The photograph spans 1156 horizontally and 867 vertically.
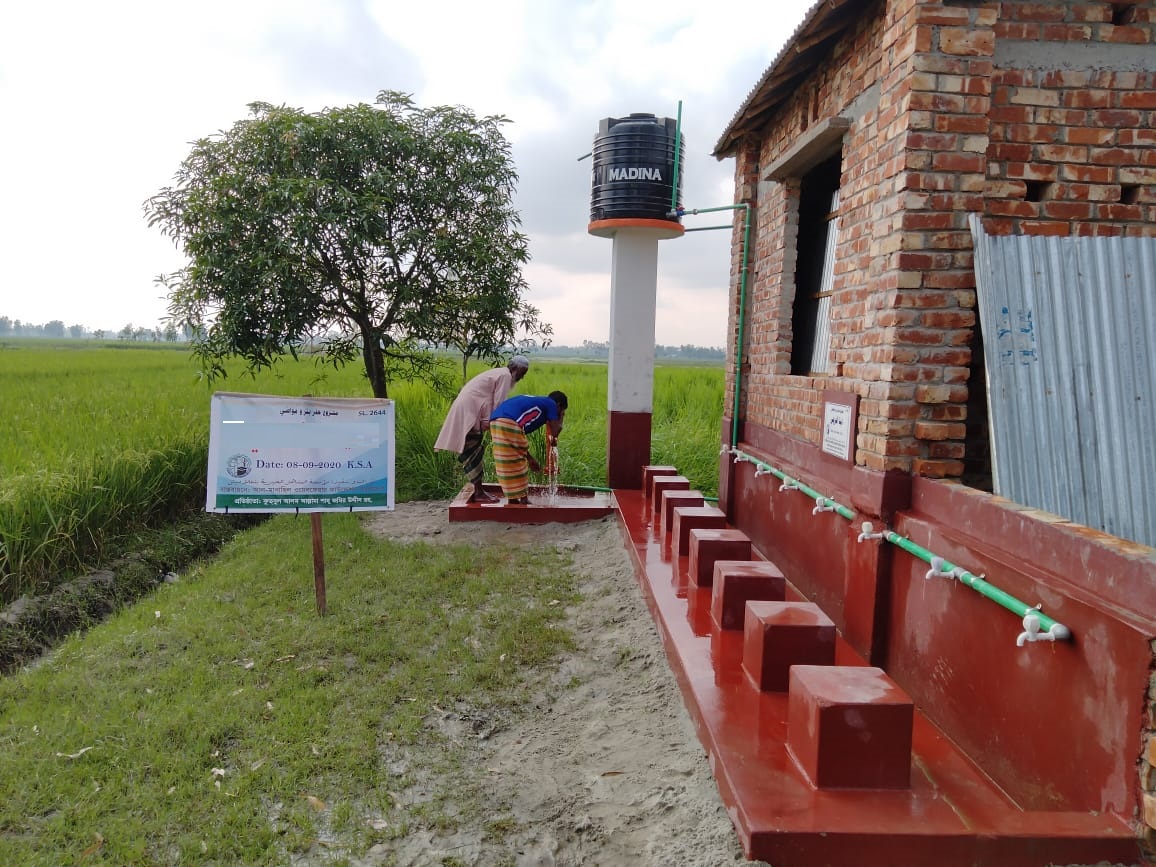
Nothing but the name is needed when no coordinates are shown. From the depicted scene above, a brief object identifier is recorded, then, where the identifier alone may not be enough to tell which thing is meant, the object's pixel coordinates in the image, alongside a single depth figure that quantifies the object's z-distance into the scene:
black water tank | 7.23
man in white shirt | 7.30
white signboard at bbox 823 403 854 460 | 3.96
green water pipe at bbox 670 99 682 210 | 7.18
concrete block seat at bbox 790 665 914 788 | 2.39
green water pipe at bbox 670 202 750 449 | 6.41
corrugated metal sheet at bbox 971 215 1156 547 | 3.03
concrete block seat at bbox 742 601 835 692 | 3.08
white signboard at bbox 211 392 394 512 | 4.94
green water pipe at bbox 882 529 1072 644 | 2.36
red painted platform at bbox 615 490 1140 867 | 2.16
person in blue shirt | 6.97
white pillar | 7.53
